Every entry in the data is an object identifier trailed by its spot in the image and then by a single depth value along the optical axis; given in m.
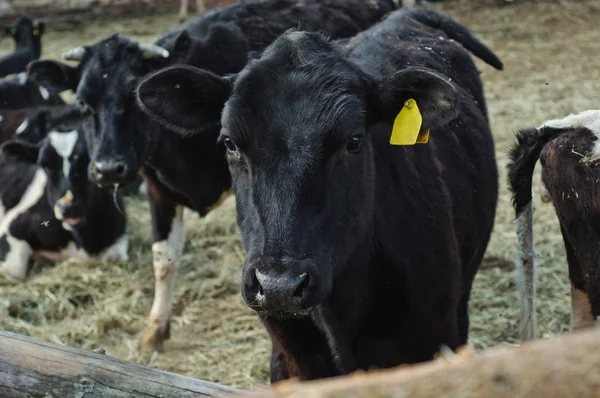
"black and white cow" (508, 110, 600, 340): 3.55
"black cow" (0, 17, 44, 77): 9.97
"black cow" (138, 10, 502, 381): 2.89
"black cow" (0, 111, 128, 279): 6.76
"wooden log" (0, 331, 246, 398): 2.46
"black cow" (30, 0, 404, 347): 5.38
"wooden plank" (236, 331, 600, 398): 1.24
